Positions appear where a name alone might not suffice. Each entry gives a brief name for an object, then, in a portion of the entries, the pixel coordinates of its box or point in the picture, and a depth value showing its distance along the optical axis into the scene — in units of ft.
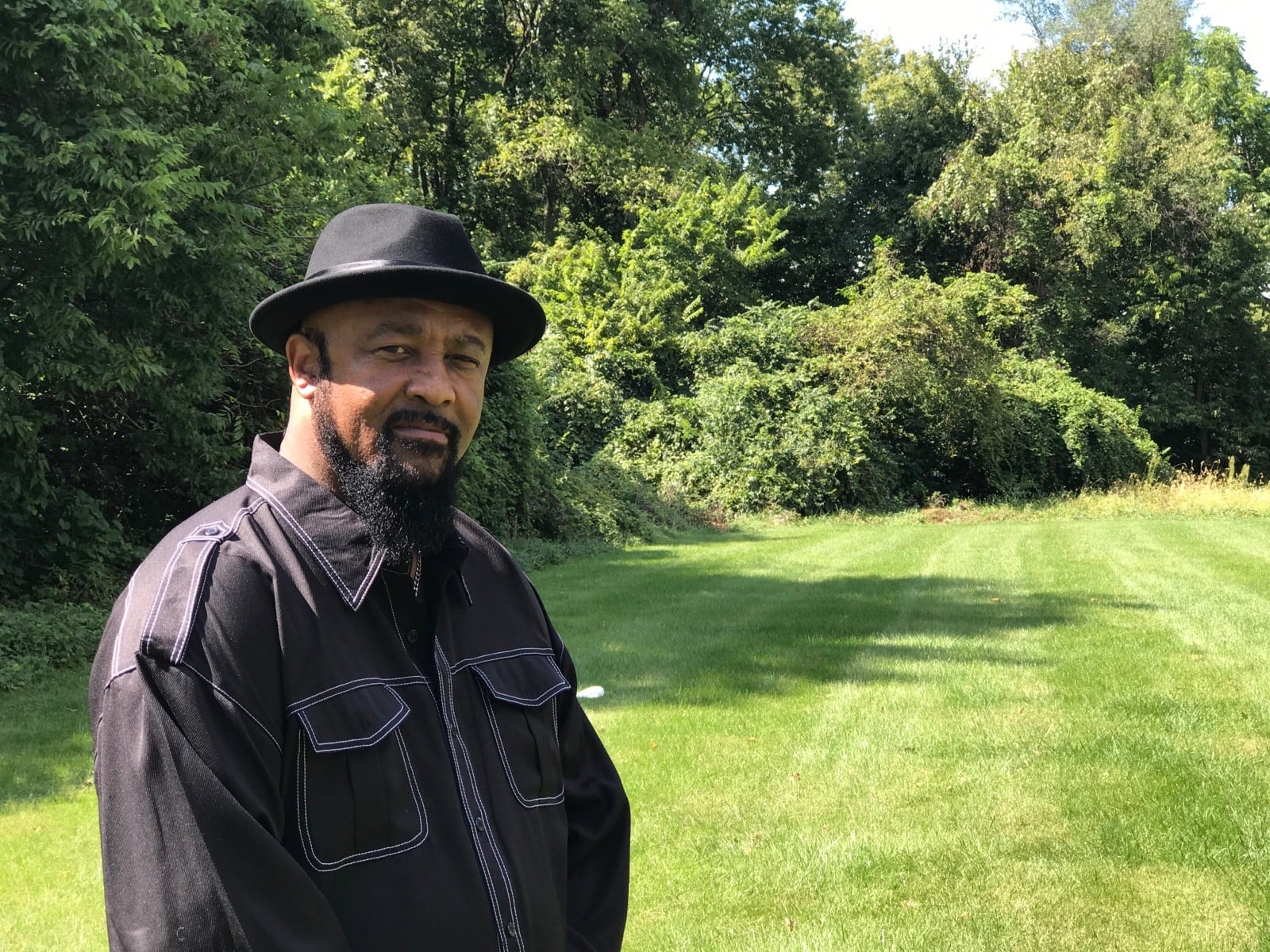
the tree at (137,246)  26.48
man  5.16
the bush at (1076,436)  90.63
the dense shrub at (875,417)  77.66
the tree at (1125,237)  102.89
